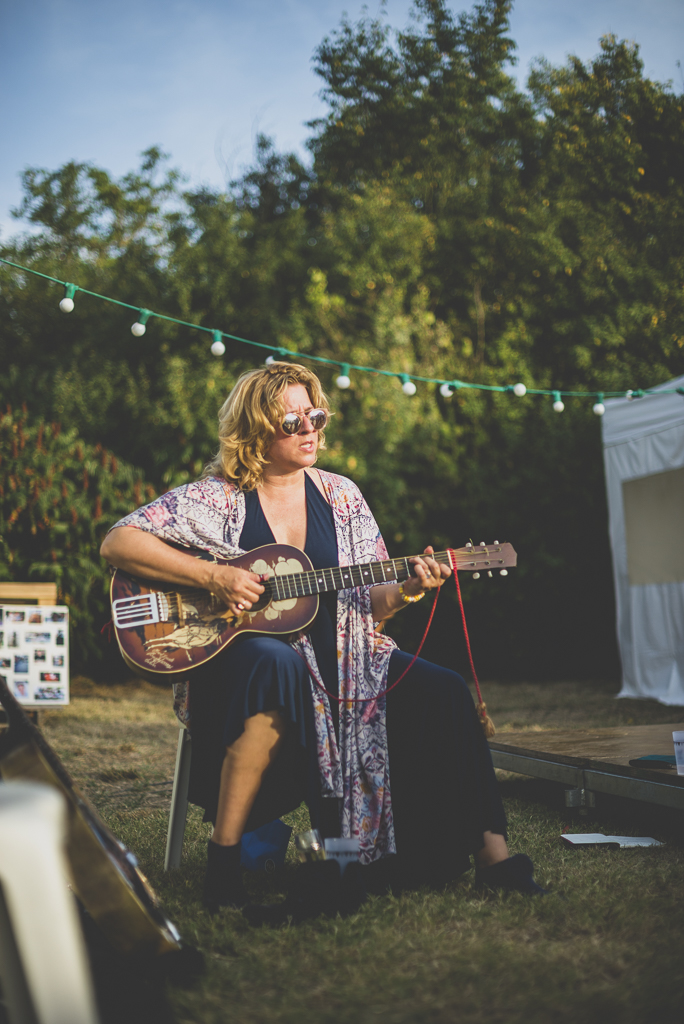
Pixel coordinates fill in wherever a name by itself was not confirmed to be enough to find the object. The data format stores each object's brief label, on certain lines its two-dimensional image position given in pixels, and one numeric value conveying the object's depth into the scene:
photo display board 5.45
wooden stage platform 2.46
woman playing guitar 1.97
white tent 6.11
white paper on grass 2.48
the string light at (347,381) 4.35
